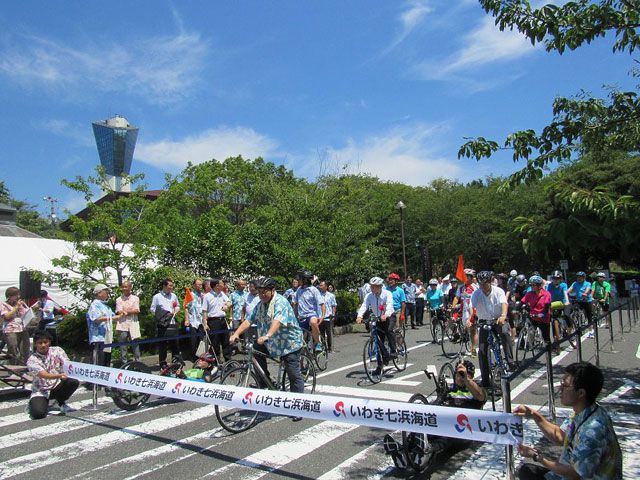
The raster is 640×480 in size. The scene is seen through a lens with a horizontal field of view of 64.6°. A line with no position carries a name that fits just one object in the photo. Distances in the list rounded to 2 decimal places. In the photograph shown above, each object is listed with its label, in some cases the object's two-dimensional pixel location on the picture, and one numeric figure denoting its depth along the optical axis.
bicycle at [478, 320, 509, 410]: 8.05
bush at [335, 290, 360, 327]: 19.82
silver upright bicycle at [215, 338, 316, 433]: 6.39
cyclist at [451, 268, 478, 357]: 11.87
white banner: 3.87
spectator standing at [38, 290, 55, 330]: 12.19
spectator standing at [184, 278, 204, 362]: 11.31
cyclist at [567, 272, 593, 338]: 14.63
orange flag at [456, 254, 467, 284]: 14.82
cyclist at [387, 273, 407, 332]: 10.30
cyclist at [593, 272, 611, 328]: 17.16
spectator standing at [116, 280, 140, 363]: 10.21
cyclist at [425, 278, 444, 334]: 15.03
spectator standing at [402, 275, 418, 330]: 19.02
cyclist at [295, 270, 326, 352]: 10.87
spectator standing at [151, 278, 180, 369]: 10.71
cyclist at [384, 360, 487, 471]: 4.77
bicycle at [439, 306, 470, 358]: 12.69
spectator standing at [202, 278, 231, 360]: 11.39
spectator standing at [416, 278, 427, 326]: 19.59
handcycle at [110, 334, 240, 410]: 7.56
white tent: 16.30
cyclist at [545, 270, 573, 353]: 12.26
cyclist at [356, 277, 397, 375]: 9.30
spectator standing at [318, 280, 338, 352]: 13.19
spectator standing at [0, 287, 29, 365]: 10.16
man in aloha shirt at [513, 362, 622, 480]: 3.17
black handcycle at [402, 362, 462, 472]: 4.74
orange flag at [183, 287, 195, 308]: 11.47
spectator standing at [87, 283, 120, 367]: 9.23
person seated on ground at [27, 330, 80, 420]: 7.29
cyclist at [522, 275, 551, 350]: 10.73
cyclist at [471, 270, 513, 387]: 8.26
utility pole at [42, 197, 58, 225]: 59.42
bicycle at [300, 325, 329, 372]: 10.34
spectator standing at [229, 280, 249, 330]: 11.96
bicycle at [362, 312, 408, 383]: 9.15
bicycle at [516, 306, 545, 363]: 10.55
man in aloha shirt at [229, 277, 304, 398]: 6.87
